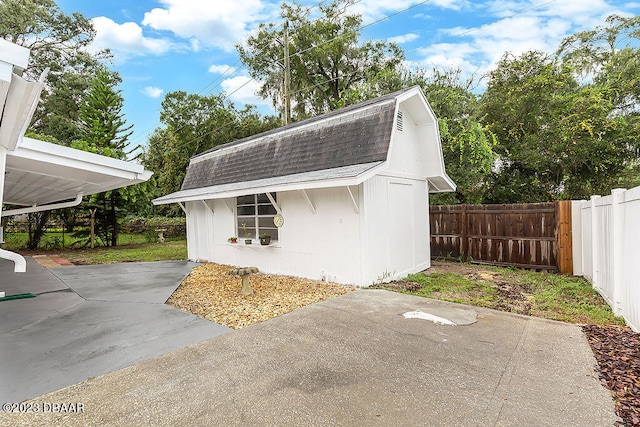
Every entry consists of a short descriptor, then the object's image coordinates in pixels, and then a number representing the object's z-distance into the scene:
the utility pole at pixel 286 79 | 16.08
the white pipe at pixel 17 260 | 3.67
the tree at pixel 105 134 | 15.47
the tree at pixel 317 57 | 19.59
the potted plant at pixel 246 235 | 8.41
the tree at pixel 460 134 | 10.79
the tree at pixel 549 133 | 10.80
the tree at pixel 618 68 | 11.12
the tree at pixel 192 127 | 20.05
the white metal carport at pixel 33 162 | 2.45
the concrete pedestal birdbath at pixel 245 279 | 6.06
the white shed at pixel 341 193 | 6.39
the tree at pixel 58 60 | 19.27
